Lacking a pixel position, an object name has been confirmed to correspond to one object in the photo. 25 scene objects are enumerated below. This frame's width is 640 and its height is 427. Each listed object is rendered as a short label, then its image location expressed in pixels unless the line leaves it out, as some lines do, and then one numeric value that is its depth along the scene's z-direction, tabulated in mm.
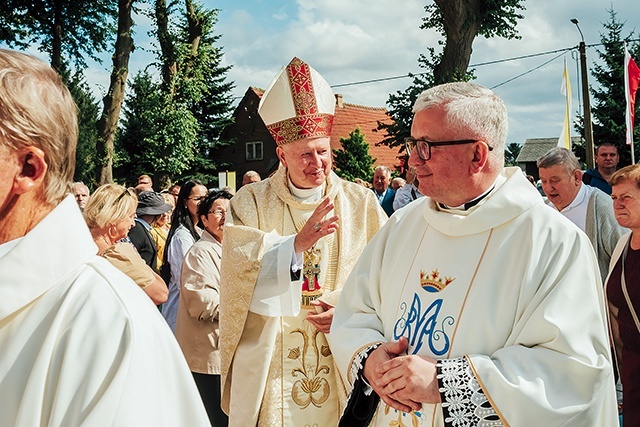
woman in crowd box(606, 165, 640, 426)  3617
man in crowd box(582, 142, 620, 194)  7496
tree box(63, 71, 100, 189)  28078
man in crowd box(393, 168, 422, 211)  8172
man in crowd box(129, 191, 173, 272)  5801
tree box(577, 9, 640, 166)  24375
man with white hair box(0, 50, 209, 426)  1226
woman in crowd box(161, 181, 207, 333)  5449
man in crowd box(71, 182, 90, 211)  7184
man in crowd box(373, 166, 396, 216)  10800
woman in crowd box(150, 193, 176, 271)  6719
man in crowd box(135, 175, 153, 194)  8822
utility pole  18594
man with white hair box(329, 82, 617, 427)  2197
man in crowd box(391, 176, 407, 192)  10778
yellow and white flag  12898
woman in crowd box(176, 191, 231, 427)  4594
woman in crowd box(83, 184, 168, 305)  3807
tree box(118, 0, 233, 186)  22125
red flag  11664
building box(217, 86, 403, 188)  40594
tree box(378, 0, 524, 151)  17109
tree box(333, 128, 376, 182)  35281
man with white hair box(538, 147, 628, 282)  5109
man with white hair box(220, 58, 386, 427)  3551
